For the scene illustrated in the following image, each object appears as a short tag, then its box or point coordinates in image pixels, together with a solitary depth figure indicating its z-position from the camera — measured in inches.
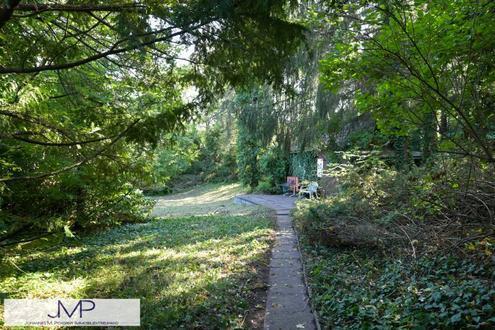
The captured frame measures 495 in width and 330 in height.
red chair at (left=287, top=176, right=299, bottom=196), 713.6
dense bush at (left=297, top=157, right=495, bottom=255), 179.0
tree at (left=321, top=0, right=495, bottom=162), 138.7
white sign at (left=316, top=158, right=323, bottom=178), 439.7
